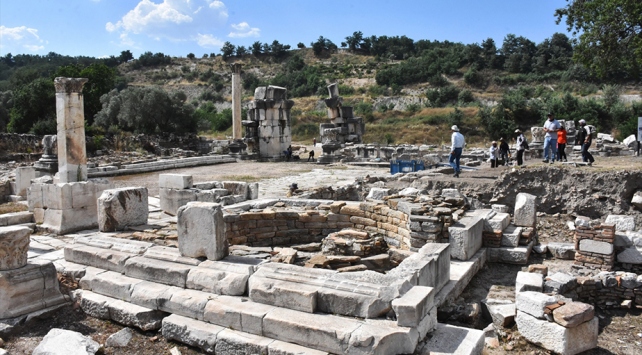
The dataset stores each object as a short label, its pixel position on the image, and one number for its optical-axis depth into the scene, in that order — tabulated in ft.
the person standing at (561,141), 45.16
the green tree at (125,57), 306.35
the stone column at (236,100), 89.51
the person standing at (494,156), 51.83
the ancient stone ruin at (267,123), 82.69
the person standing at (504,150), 53.67
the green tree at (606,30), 69.10
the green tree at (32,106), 118.73
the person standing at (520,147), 48.49
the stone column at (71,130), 40.14
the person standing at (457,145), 42.60
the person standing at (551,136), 43.76
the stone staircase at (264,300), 14.74
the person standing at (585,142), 43.73
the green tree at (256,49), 291.17
